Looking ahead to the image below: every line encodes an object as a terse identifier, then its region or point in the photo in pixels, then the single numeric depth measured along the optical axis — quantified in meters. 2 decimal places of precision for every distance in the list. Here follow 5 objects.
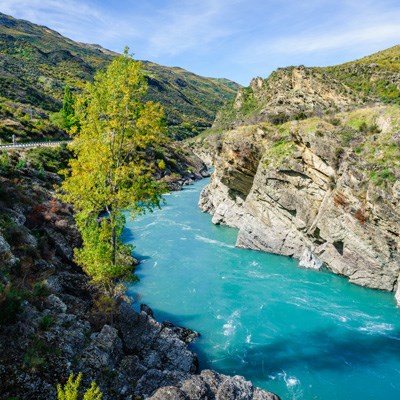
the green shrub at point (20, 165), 40.01
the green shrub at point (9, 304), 13.57
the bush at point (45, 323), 14.29
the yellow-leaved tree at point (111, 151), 15.58
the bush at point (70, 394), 8.90
